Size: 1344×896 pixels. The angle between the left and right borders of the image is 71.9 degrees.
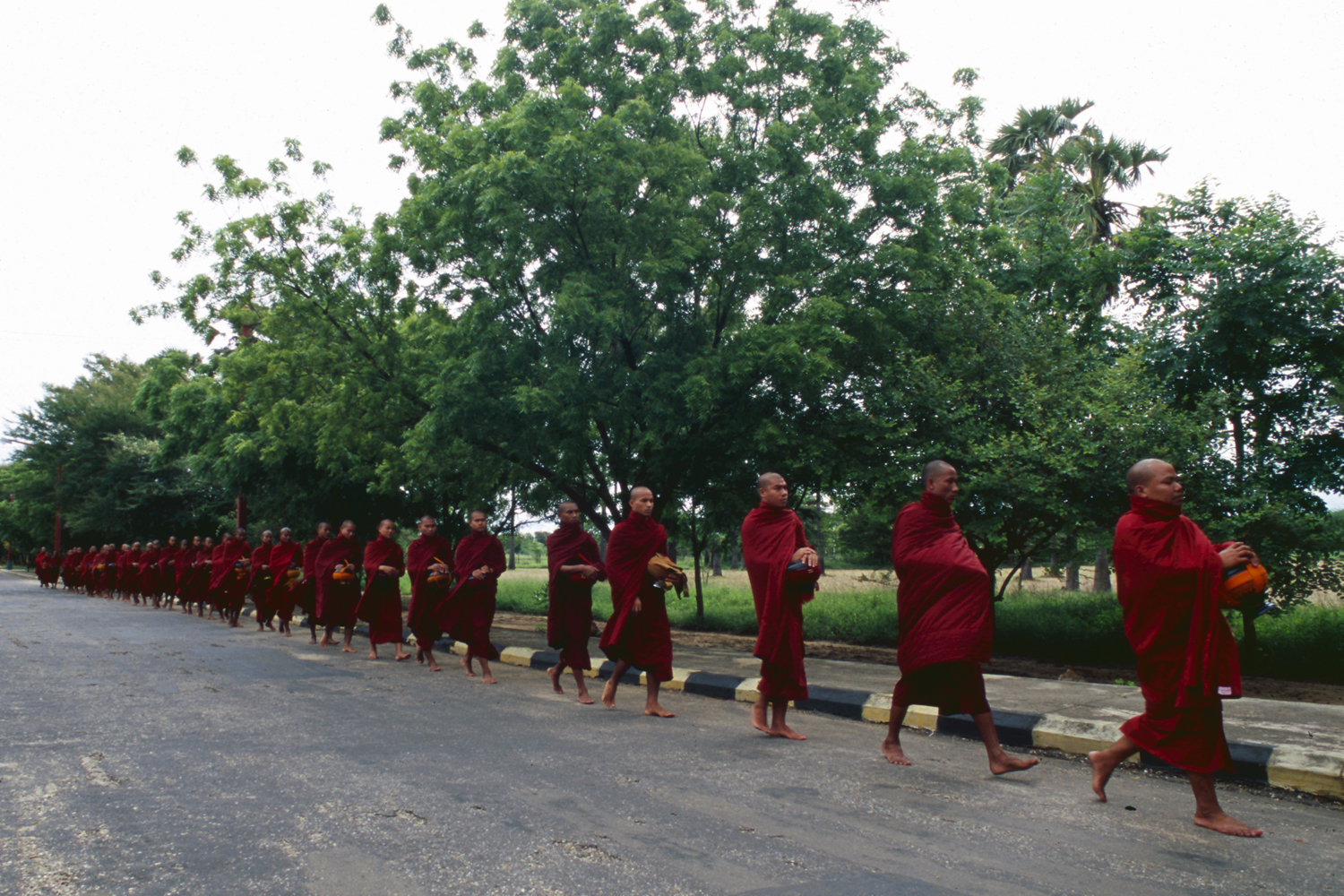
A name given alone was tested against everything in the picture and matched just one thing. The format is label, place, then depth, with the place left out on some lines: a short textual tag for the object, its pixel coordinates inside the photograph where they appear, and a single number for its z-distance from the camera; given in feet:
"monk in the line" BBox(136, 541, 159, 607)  82.64
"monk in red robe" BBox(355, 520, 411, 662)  39.11
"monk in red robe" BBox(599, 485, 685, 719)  25.70
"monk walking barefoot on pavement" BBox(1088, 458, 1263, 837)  14.51
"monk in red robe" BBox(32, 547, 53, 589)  131.64
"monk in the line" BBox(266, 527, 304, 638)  50.97
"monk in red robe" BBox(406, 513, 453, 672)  35.24
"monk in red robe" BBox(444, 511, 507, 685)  32.94
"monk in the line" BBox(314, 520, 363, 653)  43.47
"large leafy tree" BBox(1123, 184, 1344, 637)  32.60
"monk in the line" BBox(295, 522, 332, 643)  46.23
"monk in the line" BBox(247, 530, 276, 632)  54.08
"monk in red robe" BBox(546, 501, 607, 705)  28.66
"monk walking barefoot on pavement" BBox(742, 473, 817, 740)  21.85
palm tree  76.07
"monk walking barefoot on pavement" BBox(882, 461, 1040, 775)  17.97
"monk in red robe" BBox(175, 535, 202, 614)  71.26
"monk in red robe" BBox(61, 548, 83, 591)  117.29
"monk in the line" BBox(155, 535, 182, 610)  77.72
